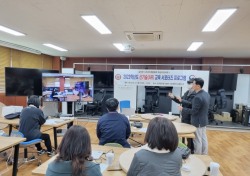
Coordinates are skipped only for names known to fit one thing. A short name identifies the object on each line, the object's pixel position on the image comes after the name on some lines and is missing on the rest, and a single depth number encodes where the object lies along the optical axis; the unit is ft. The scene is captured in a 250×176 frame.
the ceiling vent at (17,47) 19.31
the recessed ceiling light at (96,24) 11.20
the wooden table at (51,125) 13.44
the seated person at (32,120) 12.01
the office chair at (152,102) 27.04
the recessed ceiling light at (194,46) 17.80
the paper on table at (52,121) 13.65
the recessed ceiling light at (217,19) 9.89
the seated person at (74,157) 4.39
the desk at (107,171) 6.15
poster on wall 20.77
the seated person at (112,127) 9.08
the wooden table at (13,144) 8.43
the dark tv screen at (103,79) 30.04
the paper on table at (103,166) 6.36
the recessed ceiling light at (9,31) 14.29
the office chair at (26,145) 11.18
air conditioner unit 14.31
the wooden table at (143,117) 14.99
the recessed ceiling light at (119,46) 19.15
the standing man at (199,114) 12.40
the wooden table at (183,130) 11.15
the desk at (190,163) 5.94
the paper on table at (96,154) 7.20
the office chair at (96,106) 27.45
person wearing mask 13.69
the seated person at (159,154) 4.56
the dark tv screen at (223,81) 27.51
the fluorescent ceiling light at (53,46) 20.22
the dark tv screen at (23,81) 19.22
